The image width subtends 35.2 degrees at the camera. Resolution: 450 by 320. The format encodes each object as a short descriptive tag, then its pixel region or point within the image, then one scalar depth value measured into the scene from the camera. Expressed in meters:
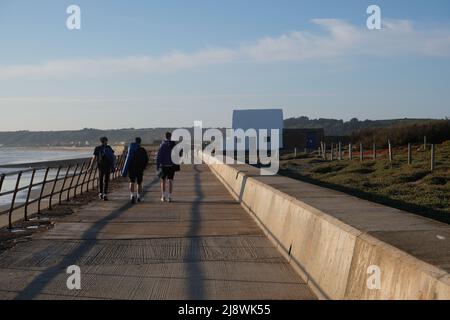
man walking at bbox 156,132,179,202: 18.97
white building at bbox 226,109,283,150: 70.88
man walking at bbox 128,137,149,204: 18.92
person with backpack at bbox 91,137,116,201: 19.33
